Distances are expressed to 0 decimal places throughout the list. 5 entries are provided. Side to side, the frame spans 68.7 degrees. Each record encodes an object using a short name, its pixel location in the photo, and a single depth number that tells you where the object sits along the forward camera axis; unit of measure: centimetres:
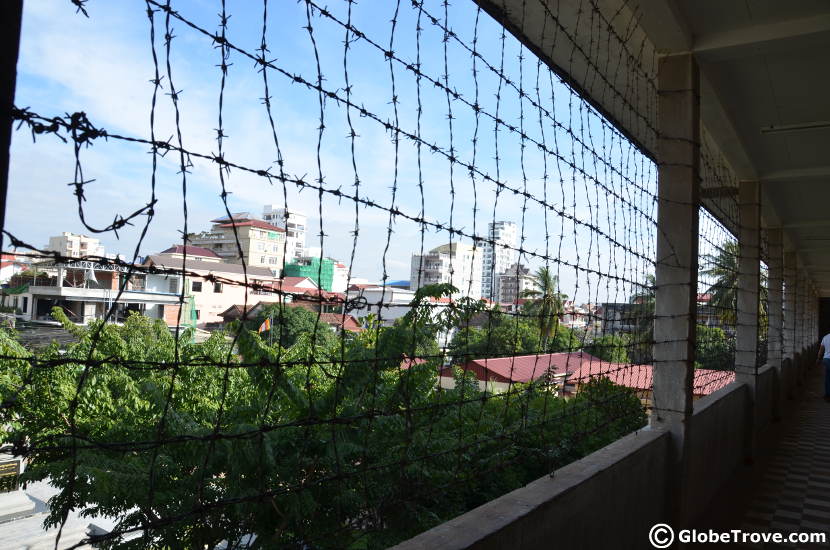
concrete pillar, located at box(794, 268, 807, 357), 1191
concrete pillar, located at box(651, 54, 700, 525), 317
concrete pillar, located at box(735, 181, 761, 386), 559
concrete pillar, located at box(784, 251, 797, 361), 1033
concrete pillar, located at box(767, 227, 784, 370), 818
